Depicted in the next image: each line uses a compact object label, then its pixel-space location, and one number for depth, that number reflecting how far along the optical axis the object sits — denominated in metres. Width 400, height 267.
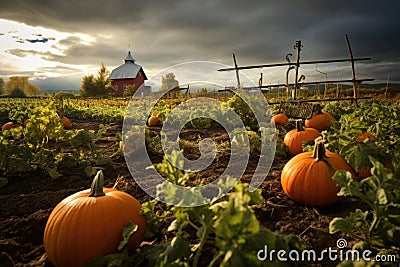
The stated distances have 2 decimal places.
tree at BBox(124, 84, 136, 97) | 39.28
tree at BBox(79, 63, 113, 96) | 47.81
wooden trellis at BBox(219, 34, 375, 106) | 9.46
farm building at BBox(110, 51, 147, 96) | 54.56
